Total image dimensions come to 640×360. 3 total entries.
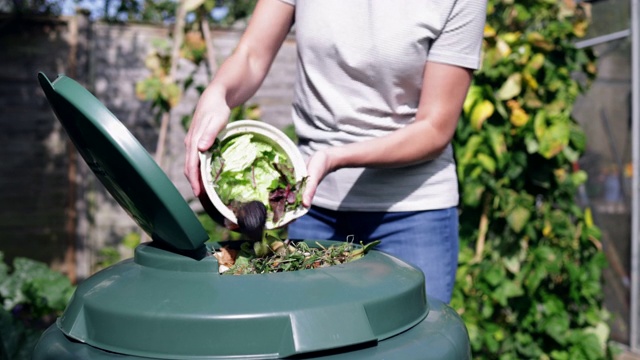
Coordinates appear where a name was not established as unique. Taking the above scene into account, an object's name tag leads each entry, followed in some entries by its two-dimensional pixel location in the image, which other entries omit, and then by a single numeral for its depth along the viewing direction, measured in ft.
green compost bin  3.47
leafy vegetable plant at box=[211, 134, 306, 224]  4.66
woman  5.40
